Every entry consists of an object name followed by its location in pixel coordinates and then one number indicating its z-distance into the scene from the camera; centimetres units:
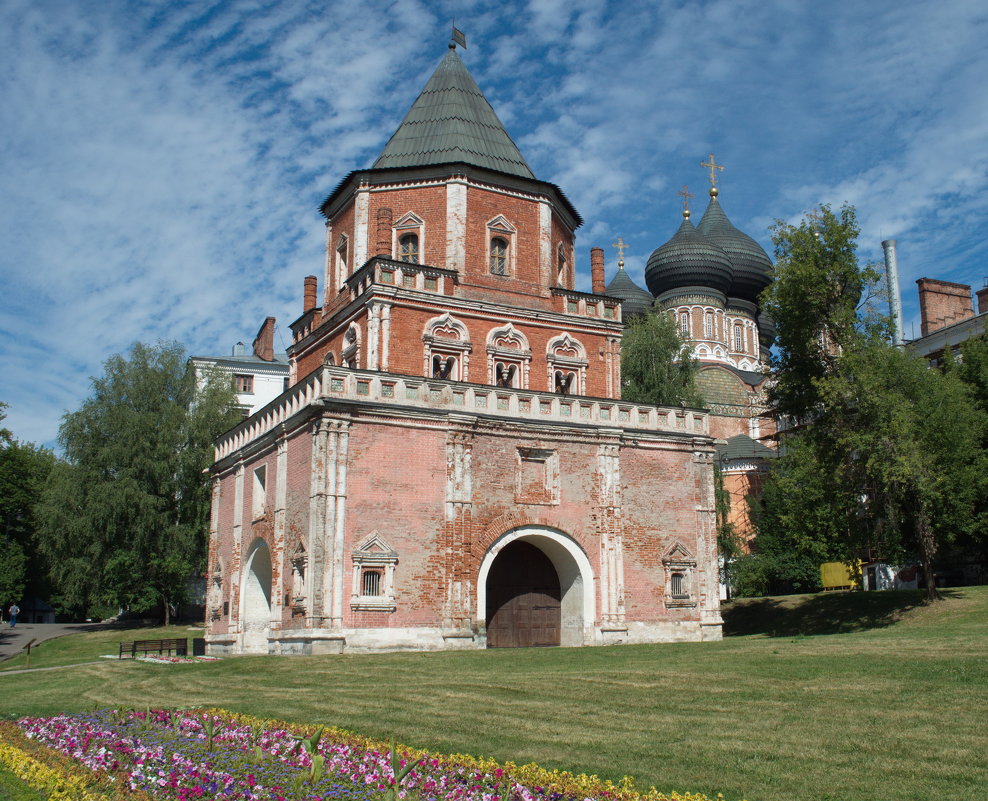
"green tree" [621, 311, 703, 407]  3866
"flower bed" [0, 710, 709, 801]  751
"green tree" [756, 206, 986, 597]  2358
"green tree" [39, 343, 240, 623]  3809
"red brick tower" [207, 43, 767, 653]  2297
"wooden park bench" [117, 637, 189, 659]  2498
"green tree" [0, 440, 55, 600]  4178
